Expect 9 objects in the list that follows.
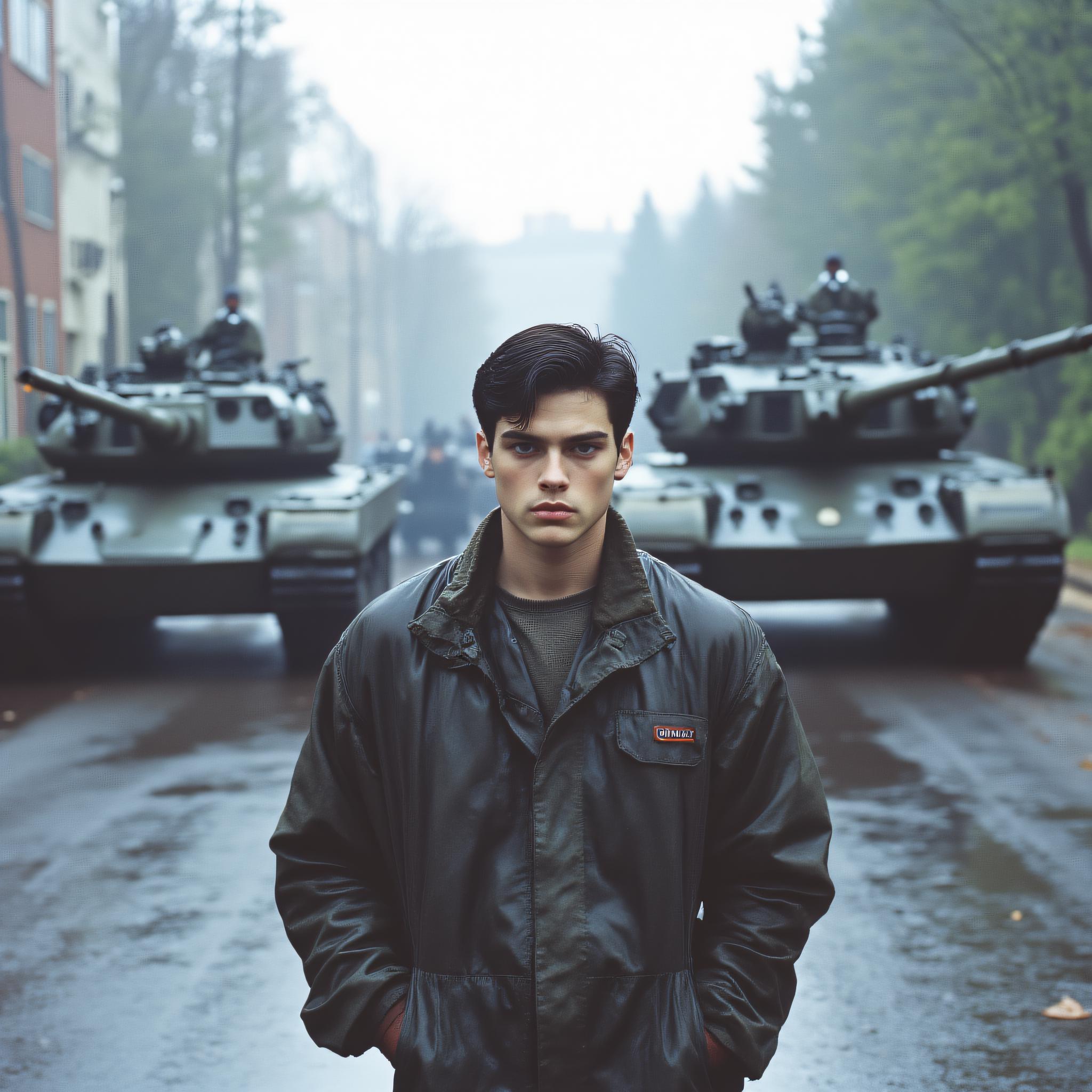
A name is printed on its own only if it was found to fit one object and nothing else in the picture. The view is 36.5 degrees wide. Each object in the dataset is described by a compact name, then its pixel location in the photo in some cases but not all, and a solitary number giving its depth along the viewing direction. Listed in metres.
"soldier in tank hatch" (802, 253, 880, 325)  13.95
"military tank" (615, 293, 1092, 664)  11.14
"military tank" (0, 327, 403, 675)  11.19
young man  2.60
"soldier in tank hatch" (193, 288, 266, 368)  13.98
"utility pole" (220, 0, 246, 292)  27.45
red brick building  25.19
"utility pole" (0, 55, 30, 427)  22.84
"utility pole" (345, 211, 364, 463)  51.19
